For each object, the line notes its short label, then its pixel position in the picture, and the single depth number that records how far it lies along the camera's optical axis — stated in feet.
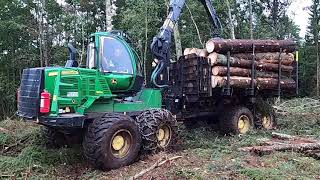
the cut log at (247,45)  22.48
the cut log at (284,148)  17.88
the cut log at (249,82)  22.25
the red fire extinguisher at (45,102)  15.62
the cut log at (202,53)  23.06
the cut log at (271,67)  24.50
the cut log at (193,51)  24.02
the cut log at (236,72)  22.30
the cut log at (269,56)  23.84
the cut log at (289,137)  20.48
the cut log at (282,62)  24.73
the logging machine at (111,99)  15.79
